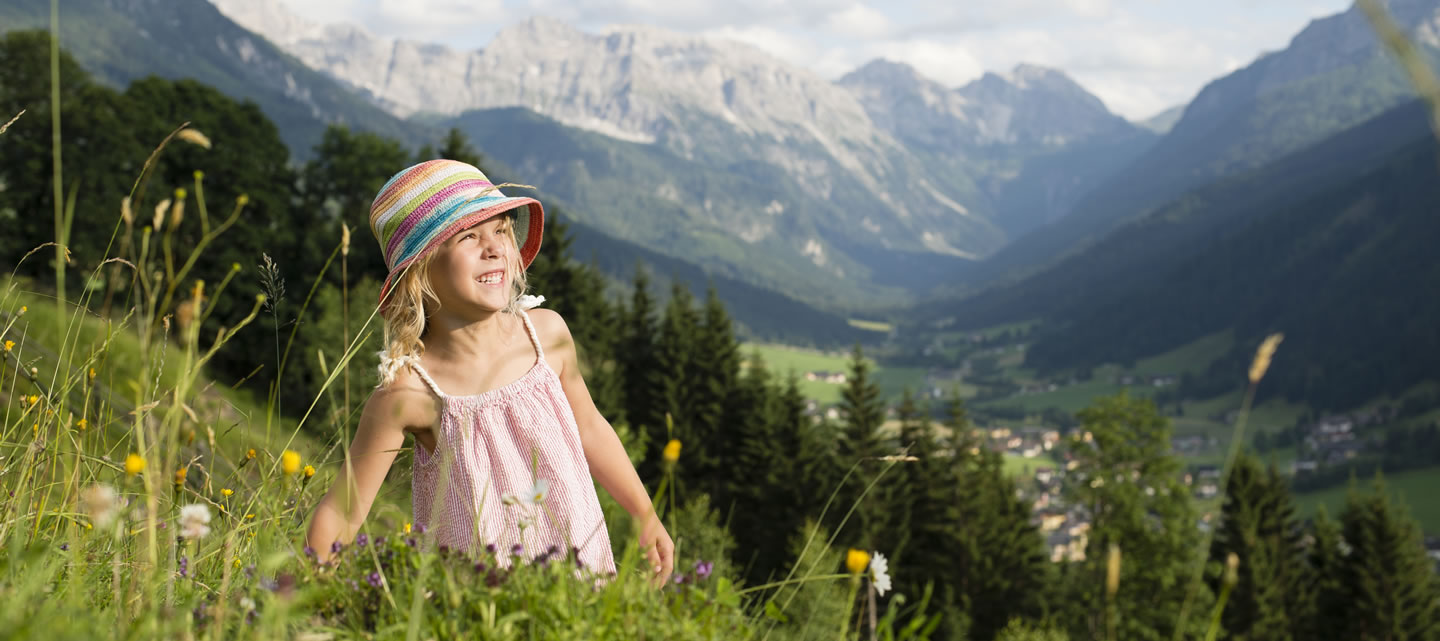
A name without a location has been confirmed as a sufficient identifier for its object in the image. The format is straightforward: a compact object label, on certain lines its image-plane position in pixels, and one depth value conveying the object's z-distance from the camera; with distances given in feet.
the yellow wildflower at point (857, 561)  5.50
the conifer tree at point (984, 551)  124.47
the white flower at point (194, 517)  5.76
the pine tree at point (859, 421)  118.83
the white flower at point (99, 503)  4.21
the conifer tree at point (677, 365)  127.24
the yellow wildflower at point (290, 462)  4.84
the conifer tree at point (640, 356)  133.28
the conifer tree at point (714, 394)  128.77
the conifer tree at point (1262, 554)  132.46
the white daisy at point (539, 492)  6.01
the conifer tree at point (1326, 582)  137.59
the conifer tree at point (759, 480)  120.98
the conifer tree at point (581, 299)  119.75
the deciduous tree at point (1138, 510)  123.24
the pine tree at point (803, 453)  120.57
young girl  9.60
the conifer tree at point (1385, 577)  131.54
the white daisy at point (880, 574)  6.29
